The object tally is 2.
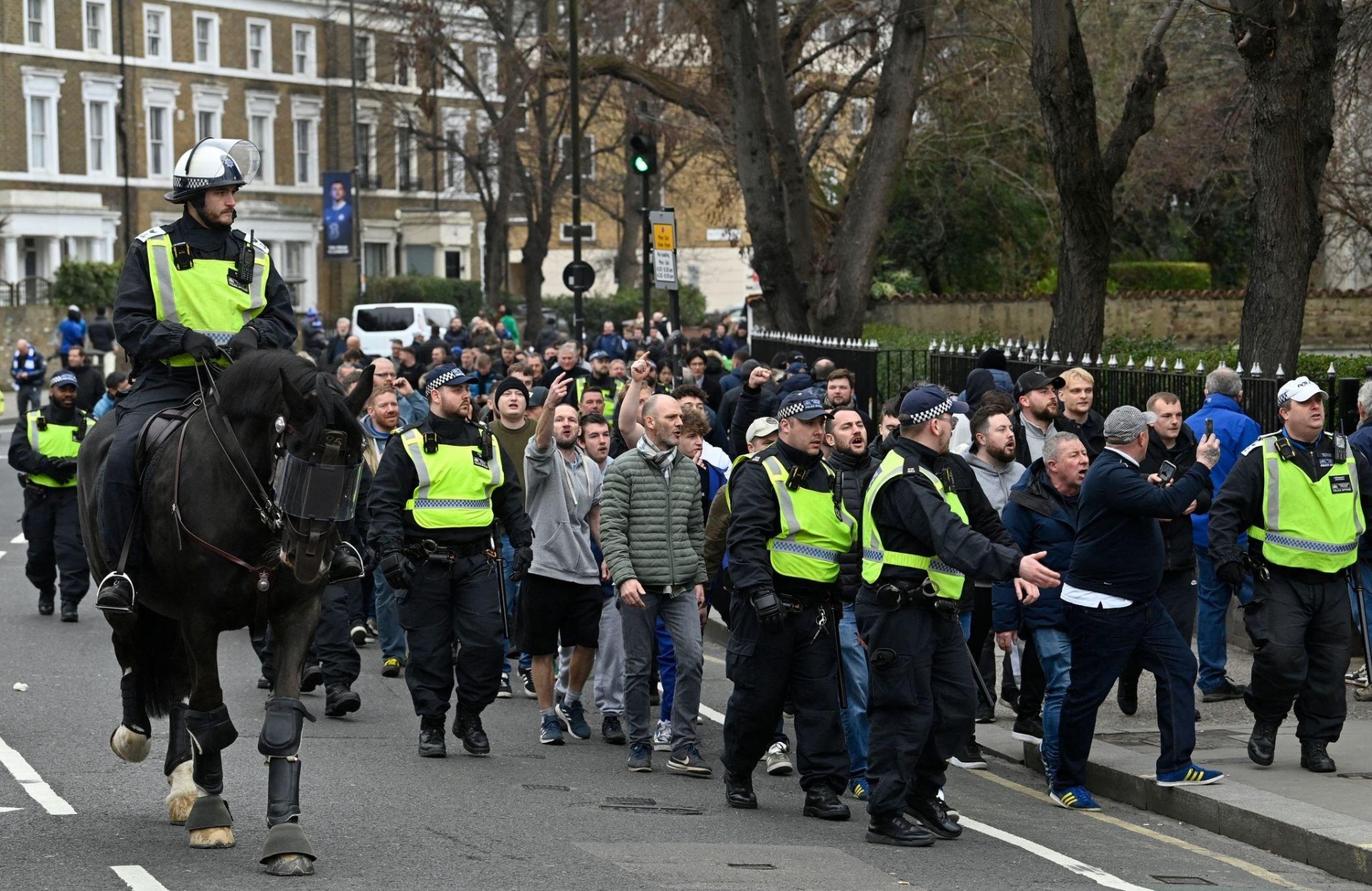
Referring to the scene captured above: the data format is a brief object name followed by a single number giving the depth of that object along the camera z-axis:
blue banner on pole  59.03
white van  46.41
